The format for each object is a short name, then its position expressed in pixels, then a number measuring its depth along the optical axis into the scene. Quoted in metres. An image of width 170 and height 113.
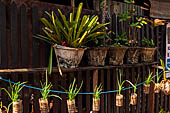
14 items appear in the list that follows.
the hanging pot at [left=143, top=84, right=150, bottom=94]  2.78
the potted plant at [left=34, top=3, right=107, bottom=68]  2.11
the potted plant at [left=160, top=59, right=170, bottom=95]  2.82
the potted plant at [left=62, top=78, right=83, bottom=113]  2.09
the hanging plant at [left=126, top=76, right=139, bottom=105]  2.55
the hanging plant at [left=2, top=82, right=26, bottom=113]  1.79
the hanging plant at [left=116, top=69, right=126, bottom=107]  2.41
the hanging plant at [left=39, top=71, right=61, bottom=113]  1.91
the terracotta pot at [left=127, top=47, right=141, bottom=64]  2.79
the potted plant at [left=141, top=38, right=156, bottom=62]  2.96
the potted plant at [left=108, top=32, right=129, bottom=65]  2.51
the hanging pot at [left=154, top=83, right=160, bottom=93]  2.81
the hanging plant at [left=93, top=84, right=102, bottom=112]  2.29
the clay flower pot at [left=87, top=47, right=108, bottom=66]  2.36
